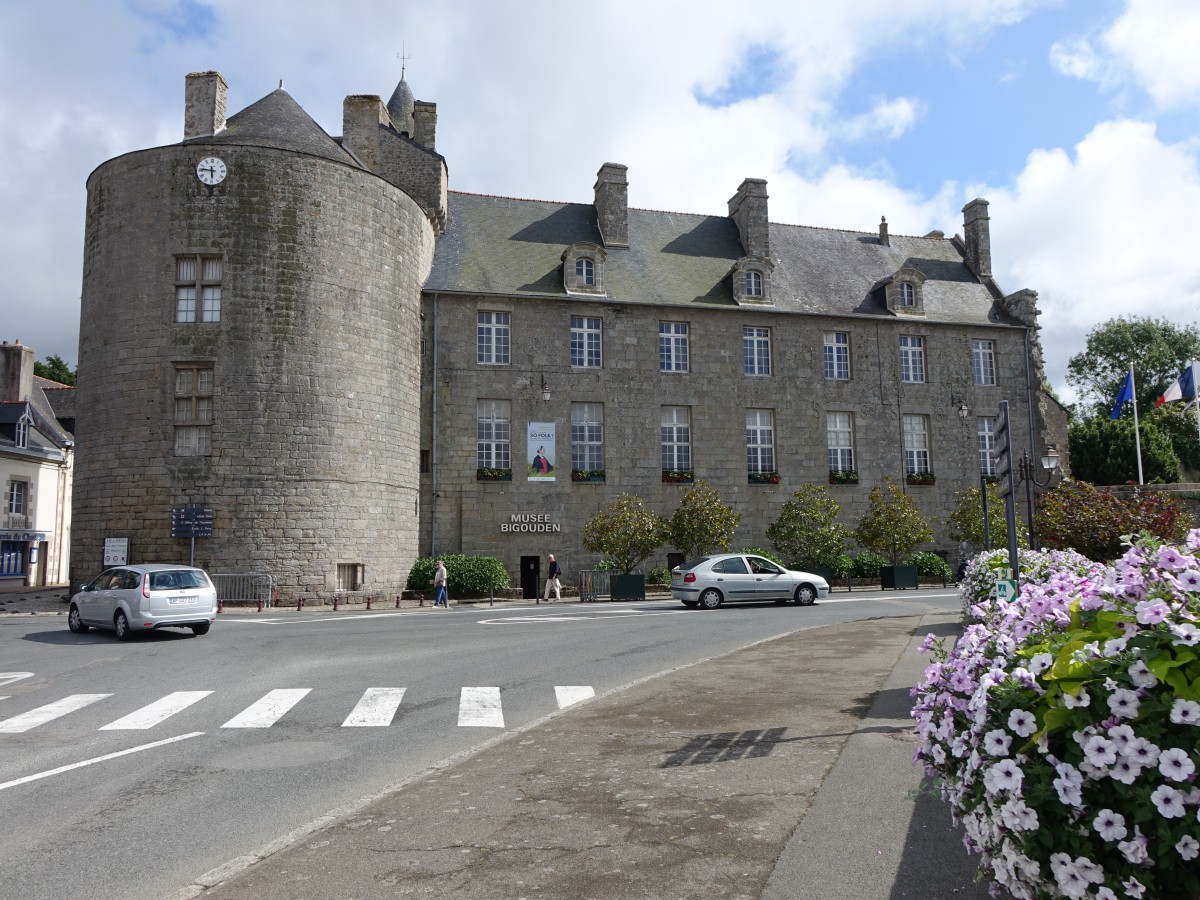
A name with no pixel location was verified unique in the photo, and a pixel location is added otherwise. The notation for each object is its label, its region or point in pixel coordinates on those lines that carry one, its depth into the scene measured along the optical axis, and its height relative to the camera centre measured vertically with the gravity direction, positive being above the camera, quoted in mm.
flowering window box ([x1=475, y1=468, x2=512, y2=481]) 30578 +2401
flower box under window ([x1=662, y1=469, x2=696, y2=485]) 32156 +2334
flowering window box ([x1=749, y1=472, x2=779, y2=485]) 33000 +2296
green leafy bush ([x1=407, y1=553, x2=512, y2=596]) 27844 -853
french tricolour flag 33312 +5447
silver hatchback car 16125 -858
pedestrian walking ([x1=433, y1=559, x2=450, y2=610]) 26453 -1114
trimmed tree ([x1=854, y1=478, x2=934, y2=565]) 31859 +486
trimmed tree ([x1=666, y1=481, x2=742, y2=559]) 29922 +648
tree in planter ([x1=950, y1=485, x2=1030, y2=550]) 32750 +627
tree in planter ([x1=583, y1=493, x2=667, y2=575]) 28703 +346
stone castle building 25859 +6317
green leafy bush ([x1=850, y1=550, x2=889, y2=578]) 32031 -985
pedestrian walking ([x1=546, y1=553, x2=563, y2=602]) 28000 -1028
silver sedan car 23141 -1032
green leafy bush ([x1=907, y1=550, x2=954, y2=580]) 32719 -951
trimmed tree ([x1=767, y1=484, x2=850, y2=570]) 31266 +292
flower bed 2650 -648
